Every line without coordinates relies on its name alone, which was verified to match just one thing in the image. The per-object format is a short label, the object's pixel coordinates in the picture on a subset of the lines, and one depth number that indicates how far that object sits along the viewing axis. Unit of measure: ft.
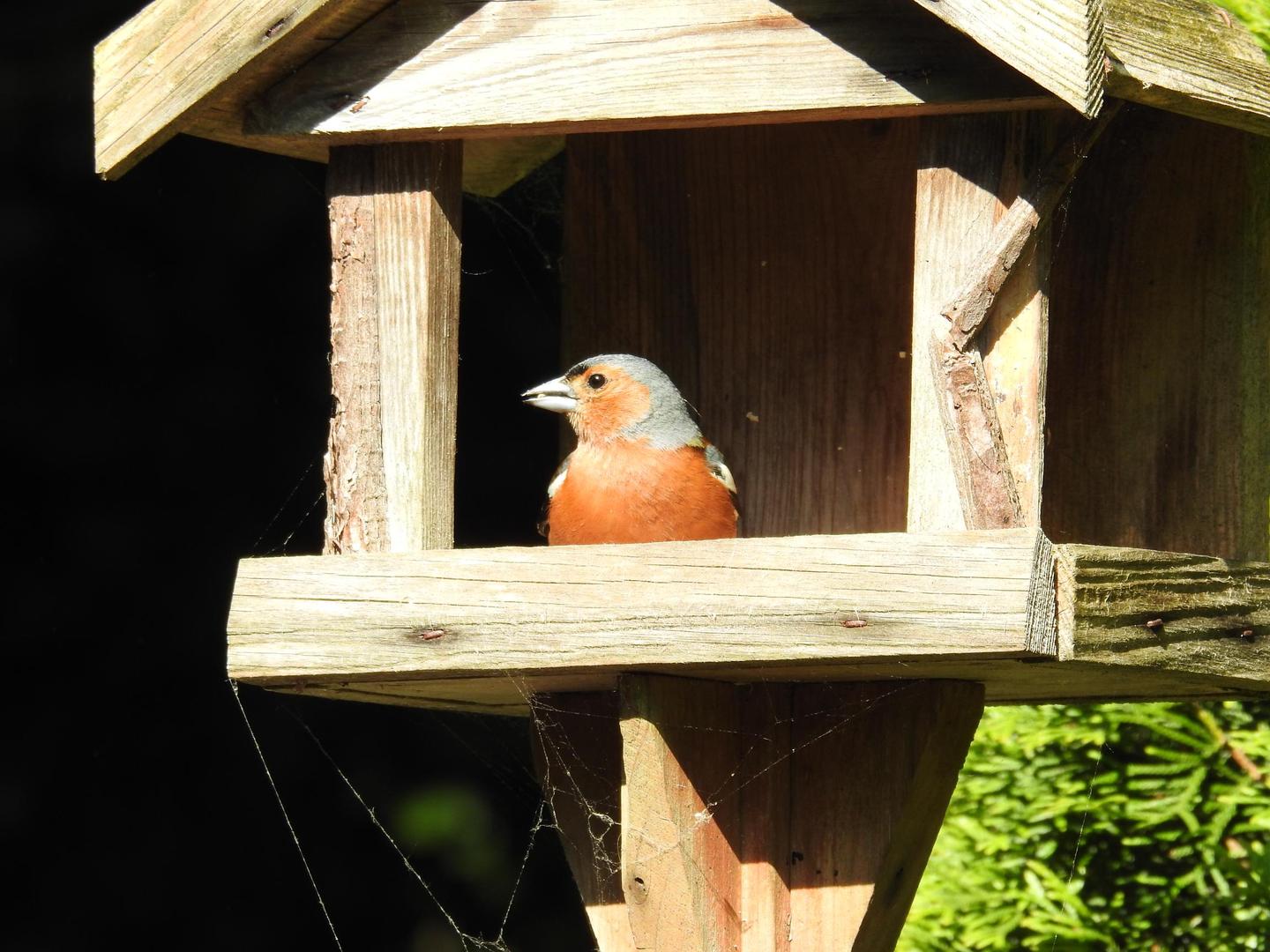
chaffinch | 17.06
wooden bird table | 13.35
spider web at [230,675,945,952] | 15.96
